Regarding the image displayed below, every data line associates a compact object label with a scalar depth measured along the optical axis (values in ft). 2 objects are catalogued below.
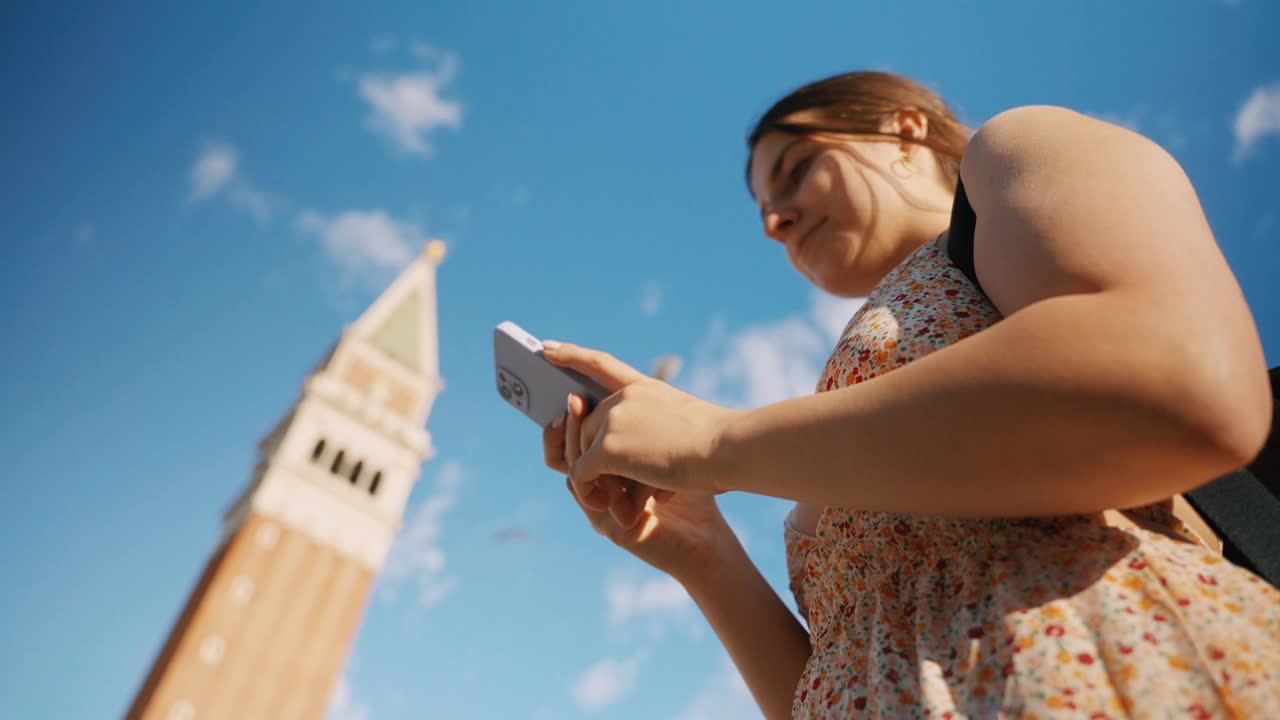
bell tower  71.31
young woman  2.40
